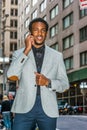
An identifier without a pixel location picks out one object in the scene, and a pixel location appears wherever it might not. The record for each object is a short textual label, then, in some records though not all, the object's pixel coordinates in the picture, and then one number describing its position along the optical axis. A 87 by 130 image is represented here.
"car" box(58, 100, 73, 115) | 31.07
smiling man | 2.39
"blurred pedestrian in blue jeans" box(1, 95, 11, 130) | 10.65
